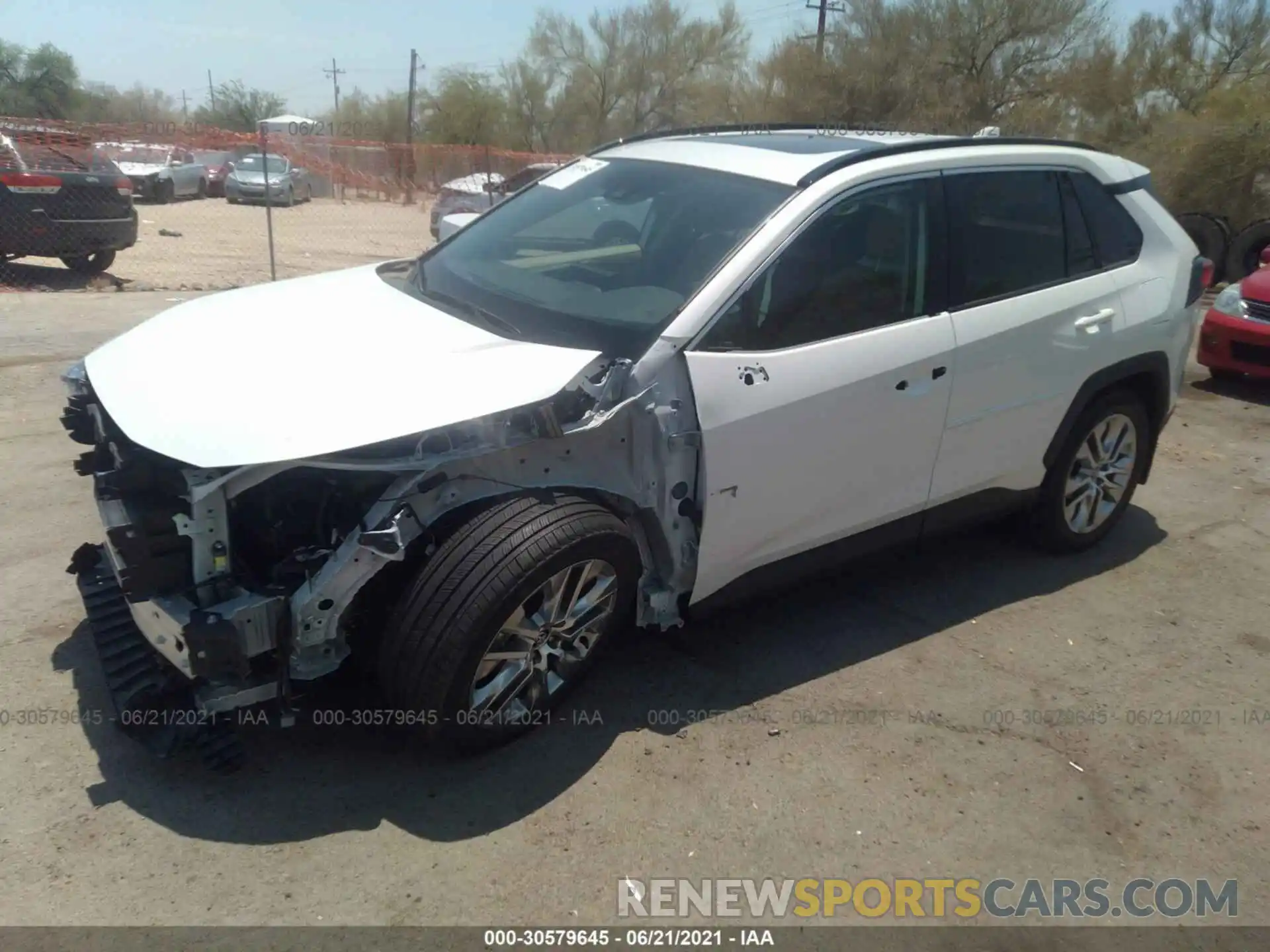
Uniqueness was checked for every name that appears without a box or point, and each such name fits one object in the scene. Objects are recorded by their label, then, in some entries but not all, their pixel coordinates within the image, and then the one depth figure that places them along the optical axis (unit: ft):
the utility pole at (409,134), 85.22
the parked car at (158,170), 80.02
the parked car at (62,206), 34.12
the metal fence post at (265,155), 36.19
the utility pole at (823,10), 102.42
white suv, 9.54
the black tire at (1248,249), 42.47
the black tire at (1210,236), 44.27
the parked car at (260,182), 86.69
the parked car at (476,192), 52.03
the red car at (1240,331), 26.81
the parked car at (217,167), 96.43
